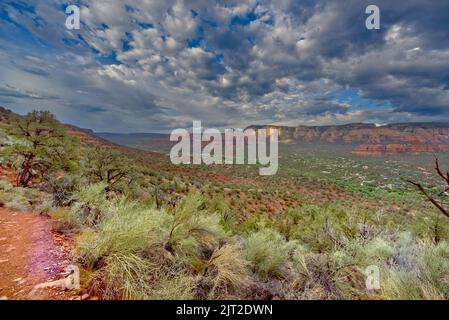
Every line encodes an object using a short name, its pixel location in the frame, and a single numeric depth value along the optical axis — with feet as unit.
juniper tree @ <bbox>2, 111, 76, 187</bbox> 32.92
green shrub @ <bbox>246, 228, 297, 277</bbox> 15.30
